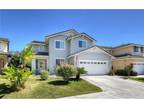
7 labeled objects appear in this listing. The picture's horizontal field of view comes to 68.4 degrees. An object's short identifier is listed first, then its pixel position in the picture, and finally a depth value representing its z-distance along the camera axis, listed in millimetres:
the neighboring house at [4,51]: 10514
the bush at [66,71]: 7574
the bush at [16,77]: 6258
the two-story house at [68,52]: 10905
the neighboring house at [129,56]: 11007
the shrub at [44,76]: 8073
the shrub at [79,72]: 8253
